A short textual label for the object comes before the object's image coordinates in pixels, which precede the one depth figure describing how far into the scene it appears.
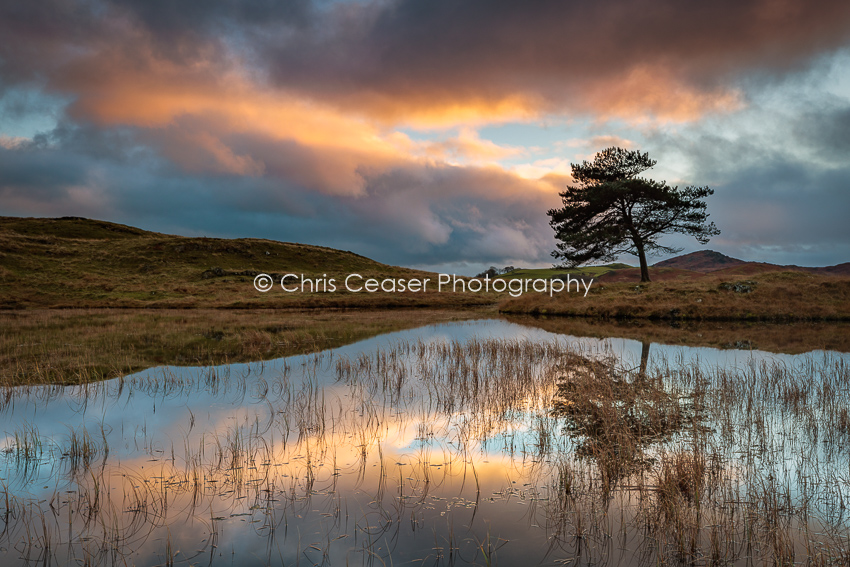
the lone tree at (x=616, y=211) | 44.22
